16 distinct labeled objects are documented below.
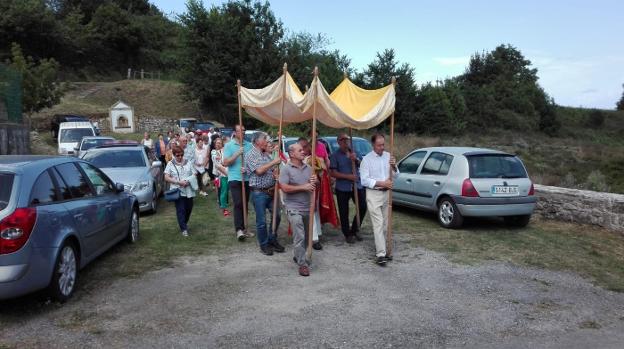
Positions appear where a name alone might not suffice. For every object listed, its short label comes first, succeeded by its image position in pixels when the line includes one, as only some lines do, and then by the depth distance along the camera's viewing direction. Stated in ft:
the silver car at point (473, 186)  26.89
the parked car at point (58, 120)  97.32
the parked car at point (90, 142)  49.98
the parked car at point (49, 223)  14.01
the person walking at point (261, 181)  22.67
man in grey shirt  19.90
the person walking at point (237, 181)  25.16
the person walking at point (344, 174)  24.45
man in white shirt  21.27
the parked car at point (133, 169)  32.30
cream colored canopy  21.86
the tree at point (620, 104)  226.79
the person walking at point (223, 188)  32.89
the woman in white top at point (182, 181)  25.27
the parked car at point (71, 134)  63.57
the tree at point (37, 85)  88.33
